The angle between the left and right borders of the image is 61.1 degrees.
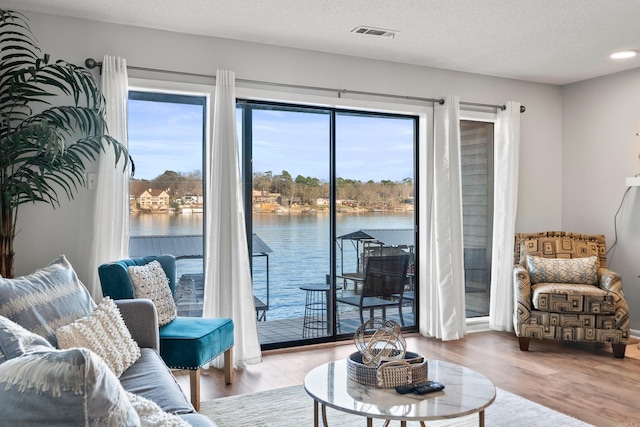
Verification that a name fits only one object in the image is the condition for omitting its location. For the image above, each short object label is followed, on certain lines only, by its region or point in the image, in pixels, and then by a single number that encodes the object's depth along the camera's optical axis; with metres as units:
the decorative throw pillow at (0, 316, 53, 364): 1.43
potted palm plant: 3.17
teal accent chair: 3.08
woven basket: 2.38
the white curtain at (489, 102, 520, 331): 5.28
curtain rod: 3.74
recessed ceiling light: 4.52
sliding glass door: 4.50
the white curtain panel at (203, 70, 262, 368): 4.04
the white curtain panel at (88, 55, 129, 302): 3.66
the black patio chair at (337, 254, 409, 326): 4.88
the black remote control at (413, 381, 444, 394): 2.30
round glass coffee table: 2.11
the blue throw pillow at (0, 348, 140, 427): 1.02
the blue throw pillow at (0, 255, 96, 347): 2.06
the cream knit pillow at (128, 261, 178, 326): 3.25
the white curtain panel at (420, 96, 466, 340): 4.96
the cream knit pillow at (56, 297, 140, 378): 2.19
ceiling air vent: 3.96
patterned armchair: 4.34
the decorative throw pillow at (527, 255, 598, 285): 4.75
